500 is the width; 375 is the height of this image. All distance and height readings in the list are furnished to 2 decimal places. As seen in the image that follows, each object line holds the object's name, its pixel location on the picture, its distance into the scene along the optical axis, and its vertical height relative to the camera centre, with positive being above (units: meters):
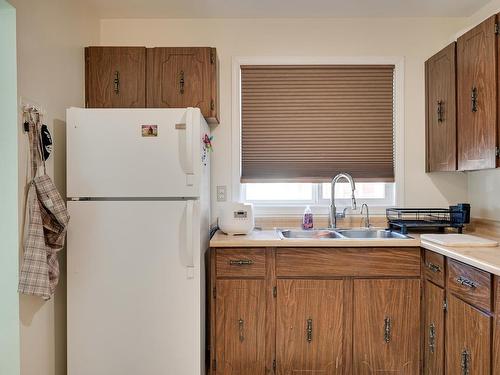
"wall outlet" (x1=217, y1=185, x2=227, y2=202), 2.55 -0.05
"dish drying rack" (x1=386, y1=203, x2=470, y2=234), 2.24 -0.23
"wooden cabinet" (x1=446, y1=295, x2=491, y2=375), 1.46 -0.71
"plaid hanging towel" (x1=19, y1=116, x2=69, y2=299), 1.57 -0.22
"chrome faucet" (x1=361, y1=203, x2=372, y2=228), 2.50 -0.24
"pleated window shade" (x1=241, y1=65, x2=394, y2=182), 2.55 +0.52
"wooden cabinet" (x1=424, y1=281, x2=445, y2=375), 1.80 -0.79
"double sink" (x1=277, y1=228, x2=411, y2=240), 2.37 -0.33
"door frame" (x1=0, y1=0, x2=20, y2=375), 1.55 -0.06
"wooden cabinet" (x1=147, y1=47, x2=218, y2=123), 2.19 +0.69
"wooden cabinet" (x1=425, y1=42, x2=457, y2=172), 2.16 +0.50
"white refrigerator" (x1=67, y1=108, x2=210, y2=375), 1.83 -0.31
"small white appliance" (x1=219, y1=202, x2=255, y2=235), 2.18 -0.21
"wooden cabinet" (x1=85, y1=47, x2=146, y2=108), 2.20 +0.73
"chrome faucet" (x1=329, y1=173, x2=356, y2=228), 2.39 -0.13
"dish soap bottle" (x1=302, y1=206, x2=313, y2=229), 2.46 -0.25
